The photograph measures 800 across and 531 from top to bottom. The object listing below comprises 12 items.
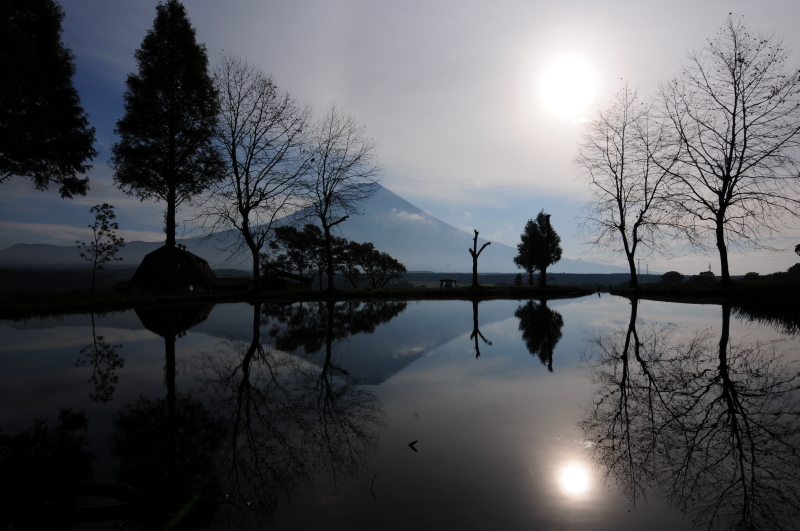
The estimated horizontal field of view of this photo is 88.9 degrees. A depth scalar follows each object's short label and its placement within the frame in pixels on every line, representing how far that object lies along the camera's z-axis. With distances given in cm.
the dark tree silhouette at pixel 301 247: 6147
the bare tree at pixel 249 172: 2653
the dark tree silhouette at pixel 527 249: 6322
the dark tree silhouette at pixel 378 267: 6425
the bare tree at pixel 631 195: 2755
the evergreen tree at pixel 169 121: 2398
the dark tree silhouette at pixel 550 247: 6131
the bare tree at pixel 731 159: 1964
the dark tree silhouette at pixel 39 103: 1742
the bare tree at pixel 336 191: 2970
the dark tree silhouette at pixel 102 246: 4225
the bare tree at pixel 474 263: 3412
